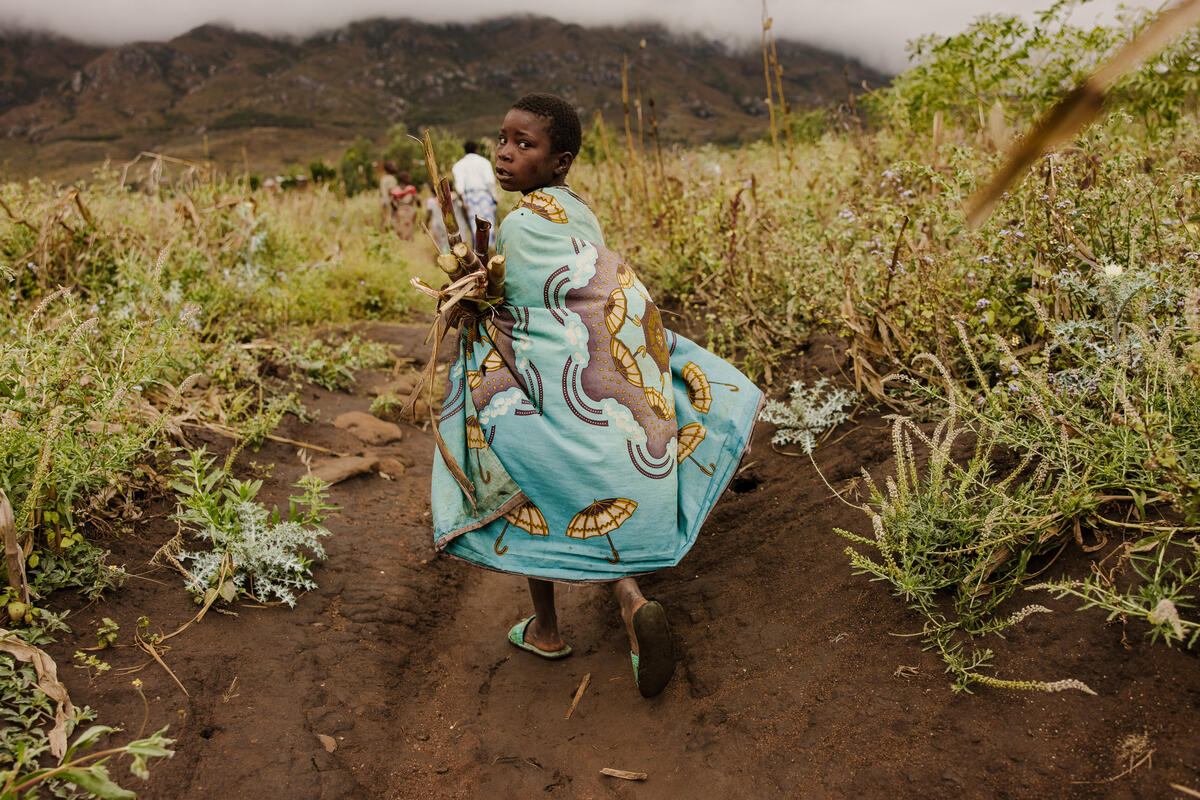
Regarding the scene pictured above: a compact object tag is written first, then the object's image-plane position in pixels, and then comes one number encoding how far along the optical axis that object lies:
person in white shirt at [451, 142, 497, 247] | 7.96
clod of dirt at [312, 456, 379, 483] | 3.24
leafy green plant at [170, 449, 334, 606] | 2.32
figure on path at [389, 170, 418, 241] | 10.87
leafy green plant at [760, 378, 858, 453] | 3.01
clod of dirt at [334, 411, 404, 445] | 3.80
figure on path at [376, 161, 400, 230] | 11.08
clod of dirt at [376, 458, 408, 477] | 3.58
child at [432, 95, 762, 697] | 2.08
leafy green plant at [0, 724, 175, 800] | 1.31
